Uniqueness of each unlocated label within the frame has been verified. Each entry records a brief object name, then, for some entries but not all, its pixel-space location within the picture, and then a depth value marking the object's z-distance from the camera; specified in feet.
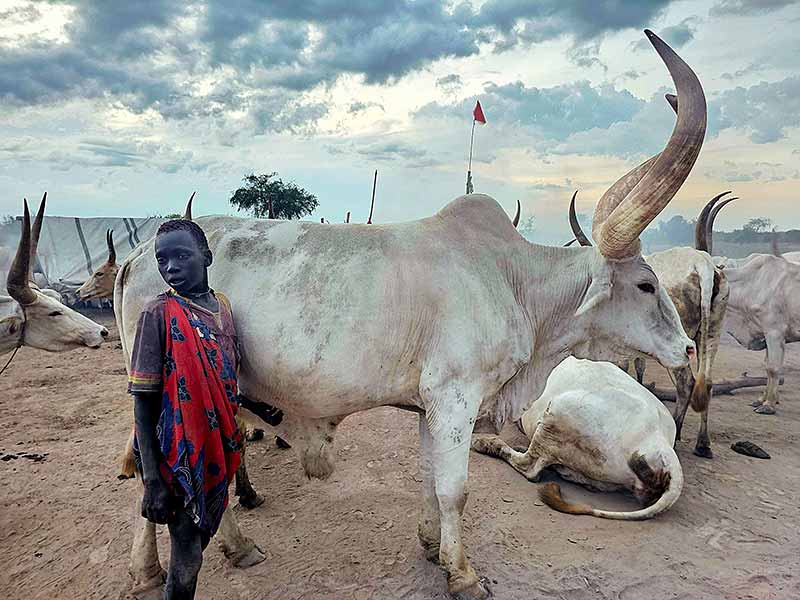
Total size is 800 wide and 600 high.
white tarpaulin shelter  45.96
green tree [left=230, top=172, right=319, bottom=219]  57.88
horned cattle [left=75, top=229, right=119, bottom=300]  29.07
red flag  22.31
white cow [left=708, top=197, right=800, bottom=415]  22.07
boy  6.33
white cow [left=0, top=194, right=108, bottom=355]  12.46
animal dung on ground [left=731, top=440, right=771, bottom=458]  15.85
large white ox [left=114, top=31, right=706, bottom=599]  8.40
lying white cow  12.05
